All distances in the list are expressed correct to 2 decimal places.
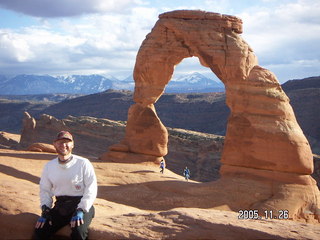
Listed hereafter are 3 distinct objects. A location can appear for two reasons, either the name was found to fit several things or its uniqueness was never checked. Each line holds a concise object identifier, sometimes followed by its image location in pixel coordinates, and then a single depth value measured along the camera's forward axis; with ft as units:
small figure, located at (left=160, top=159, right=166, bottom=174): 65.72
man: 18.72
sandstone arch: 51.57
